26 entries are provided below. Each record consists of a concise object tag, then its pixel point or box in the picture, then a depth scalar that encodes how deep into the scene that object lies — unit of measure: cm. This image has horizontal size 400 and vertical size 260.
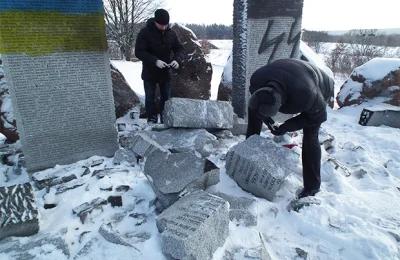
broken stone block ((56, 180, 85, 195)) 271
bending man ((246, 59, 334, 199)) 241
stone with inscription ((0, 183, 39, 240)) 206
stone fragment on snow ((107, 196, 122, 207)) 247
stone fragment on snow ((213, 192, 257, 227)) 226
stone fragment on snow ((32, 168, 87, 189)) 290
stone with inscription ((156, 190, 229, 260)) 173
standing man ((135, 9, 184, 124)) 381
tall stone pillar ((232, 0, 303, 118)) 476
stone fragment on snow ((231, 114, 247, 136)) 423
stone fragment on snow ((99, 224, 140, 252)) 198
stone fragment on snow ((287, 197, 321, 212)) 256
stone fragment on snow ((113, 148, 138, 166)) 327
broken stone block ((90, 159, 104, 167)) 332
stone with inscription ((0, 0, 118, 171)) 301
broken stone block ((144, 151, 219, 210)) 239
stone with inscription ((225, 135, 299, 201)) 263
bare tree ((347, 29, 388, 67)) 1779
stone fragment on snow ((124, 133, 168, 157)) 314
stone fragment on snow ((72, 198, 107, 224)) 229
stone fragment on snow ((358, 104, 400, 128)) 499
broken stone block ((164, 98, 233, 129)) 352
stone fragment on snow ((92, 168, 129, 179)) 289
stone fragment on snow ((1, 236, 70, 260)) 189
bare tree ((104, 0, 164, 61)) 1775
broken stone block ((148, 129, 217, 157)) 336
